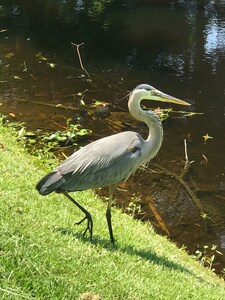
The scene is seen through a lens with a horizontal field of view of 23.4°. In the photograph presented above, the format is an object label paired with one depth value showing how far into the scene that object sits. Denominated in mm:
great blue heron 4543
